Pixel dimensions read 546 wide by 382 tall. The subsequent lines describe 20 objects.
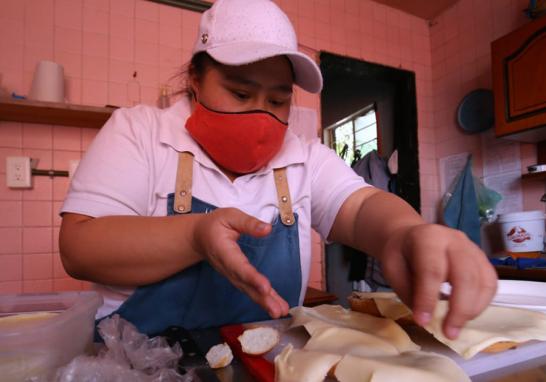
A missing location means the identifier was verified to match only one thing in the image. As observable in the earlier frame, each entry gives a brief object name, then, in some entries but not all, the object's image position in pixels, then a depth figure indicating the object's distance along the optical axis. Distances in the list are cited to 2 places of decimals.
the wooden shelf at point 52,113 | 1.54
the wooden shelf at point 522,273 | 1.56
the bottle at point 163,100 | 1.88
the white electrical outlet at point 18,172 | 1.67
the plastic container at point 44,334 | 0.38
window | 3.03
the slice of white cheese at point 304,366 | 0.41
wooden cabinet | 1.79
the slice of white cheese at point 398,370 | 0.38
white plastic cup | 1.62
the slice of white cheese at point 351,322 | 0.50
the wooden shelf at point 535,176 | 1.93
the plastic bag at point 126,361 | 0.38
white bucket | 1.85
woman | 0.58
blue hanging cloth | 2.15
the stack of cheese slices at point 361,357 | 0.39
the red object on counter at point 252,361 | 0.46
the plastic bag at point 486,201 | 2.24
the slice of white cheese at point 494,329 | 0.47
